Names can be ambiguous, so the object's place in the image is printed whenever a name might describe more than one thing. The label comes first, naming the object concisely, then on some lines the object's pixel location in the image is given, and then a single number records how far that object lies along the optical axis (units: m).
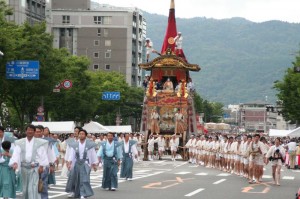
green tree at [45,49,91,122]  60.42
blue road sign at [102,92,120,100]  77.34
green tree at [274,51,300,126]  72.56
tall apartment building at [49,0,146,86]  122.06
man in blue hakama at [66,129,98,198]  18.38
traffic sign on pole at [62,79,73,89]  49.75
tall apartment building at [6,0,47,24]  85.85
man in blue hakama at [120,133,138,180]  26.52
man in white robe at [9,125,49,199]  14.56
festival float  51.44
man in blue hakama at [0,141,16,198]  15.93
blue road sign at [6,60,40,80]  40.47
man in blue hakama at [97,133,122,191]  21.84
